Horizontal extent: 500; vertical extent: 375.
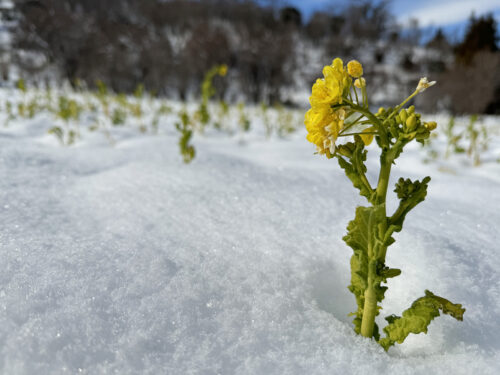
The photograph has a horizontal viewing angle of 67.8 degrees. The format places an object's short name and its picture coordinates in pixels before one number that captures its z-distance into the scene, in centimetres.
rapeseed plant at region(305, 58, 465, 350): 27
